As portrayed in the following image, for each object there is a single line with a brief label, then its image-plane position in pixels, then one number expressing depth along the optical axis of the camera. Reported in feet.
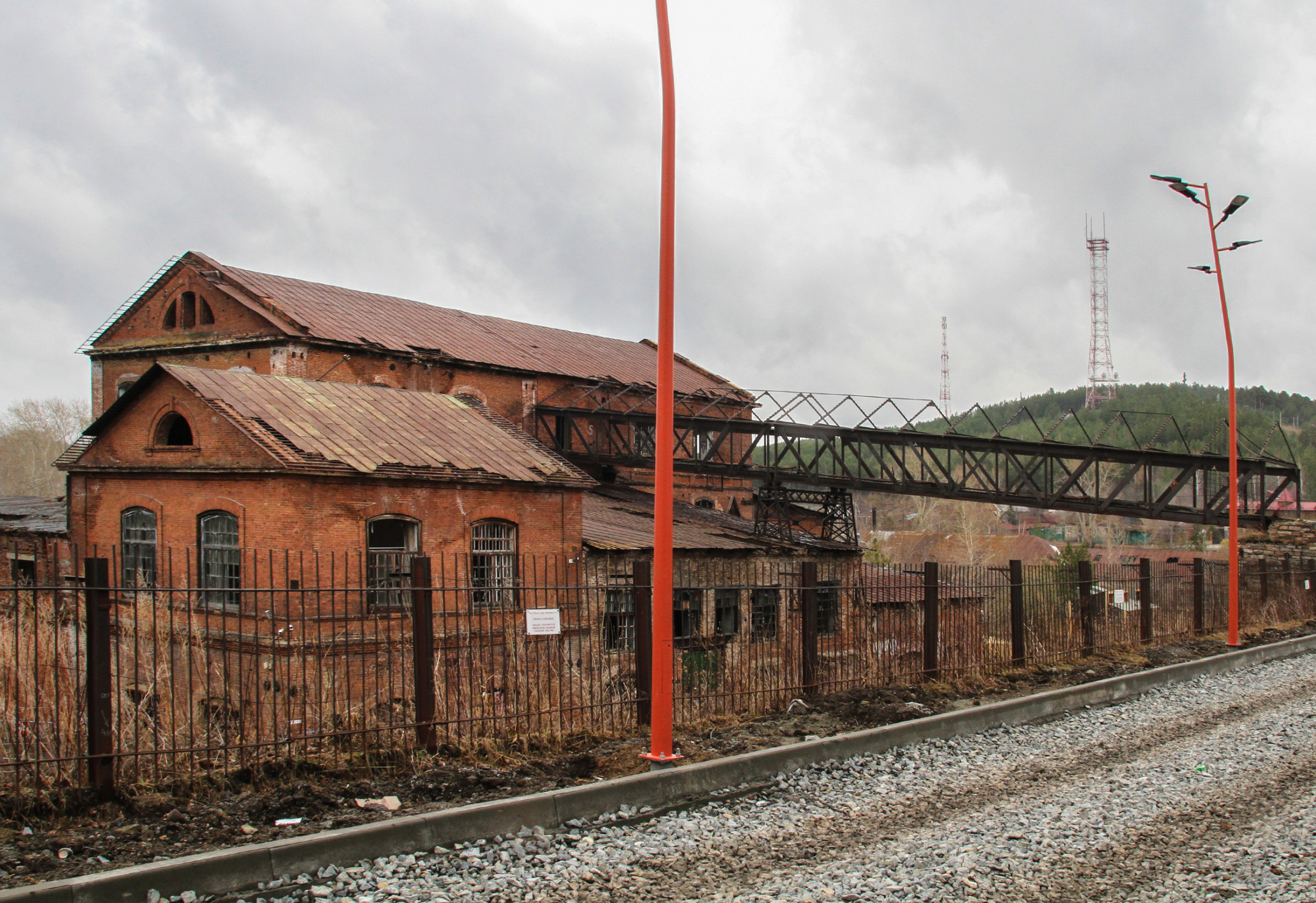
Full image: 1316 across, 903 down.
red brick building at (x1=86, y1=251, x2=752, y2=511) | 92.53
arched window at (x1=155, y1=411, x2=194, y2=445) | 67.00
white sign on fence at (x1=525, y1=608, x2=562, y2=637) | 29.94
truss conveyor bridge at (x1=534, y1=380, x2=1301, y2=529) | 91.86
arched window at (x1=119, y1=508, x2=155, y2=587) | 66.49
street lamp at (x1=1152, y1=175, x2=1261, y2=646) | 63.41
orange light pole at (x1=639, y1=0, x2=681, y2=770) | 28.22
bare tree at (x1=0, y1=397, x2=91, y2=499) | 214.69
